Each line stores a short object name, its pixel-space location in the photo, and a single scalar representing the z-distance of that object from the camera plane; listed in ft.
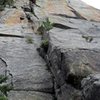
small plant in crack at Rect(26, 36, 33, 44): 61.60
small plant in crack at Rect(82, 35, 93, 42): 53.26
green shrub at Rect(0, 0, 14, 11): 81.64
